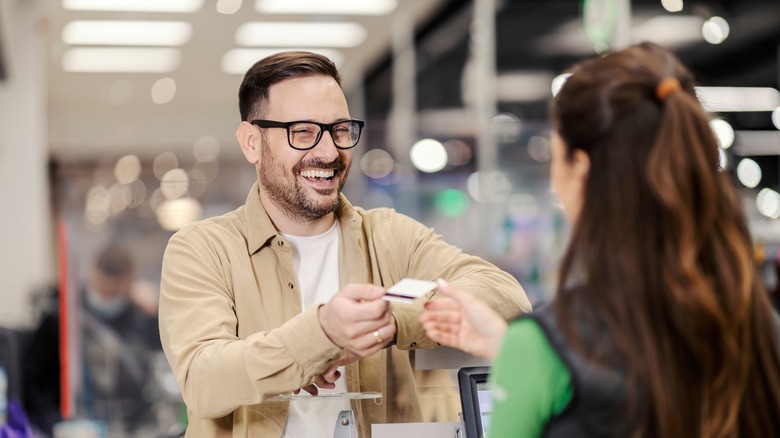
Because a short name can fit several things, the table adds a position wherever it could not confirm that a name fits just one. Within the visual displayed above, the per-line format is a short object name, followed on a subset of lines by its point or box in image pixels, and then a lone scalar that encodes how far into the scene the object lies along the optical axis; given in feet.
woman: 4.18
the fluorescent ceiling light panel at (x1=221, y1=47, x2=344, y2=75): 42.09
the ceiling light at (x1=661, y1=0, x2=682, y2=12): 32.56
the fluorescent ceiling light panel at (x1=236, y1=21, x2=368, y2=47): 37.60
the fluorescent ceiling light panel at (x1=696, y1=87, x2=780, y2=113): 34.17
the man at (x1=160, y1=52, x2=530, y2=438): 6.05
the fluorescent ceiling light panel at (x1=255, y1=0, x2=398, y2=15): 34.55
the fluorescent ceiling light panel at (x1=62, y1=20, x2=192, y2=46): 35.94
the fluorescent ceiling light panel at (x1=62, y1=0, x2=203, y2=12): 32.91
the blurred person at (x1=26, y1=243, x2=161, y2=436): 19.83
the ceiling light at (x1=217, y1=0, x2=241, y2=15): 34.49
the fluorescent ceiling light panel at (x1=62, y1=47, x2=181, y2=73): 40.22
